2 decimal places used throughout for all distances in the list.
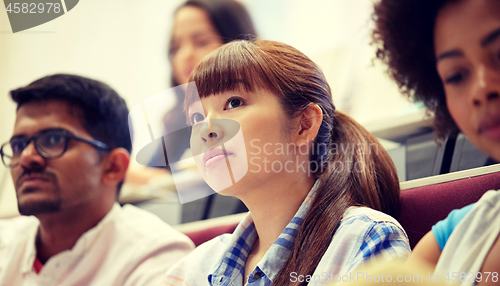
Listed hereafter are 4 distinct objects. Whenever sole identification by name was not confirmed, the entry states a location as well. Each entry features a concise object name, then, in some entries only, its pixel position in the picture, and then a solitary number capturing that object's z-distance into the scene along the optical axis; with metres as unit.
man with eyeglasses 1.97
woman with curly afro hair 1.62
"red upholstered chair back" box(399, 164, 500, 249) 1.66
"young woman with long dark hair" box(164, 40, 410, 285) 1.79
